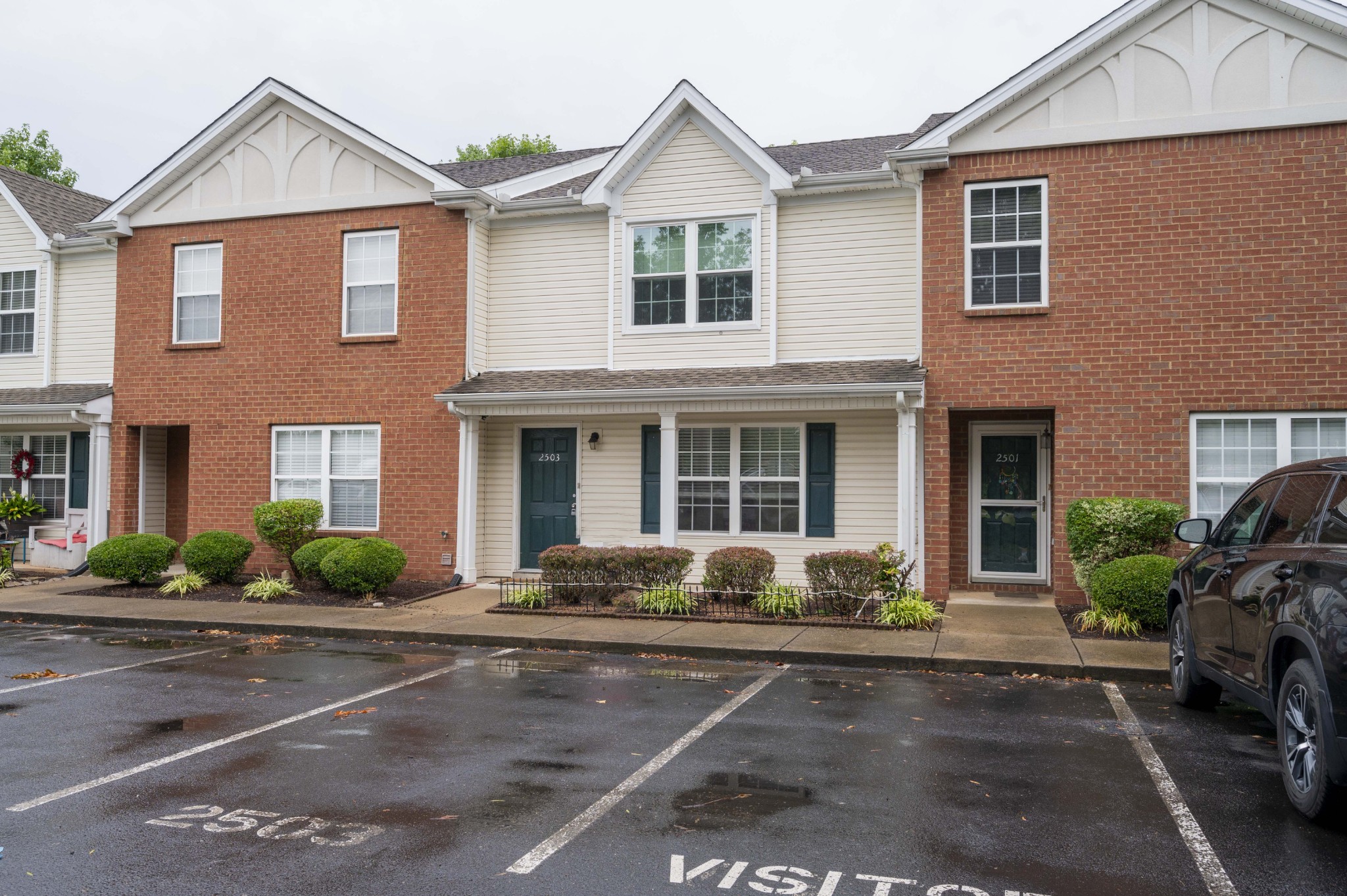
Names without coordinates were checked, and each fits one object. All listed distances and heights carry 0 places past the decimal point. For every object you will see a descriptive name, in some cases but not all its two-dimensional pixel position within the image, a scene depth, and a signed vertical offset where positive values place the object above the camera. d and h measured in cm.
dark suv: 473 -75
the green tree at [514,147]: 3656 +1243
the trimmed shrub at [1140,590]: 1031 -113
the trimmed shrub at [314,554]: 1370 -110
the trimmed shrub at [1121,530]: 1124 -54
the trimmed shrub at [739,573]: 1205 -115
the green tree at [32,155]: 3459 +1136
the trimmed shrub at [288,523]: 1429 -70
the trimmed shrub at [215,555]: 1413 -116
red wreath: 1748 +14
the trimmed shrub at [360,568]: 1298 -122
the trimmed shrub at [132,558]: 1411 -122
